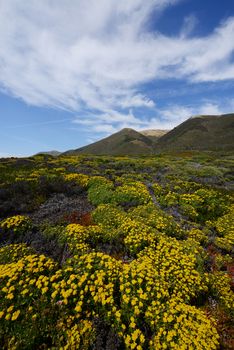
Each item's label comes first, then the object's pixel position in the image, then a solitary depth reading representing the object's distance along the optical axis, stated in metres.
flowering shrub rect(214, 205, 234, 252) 10.07
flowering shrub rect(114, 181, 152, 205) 14.20
